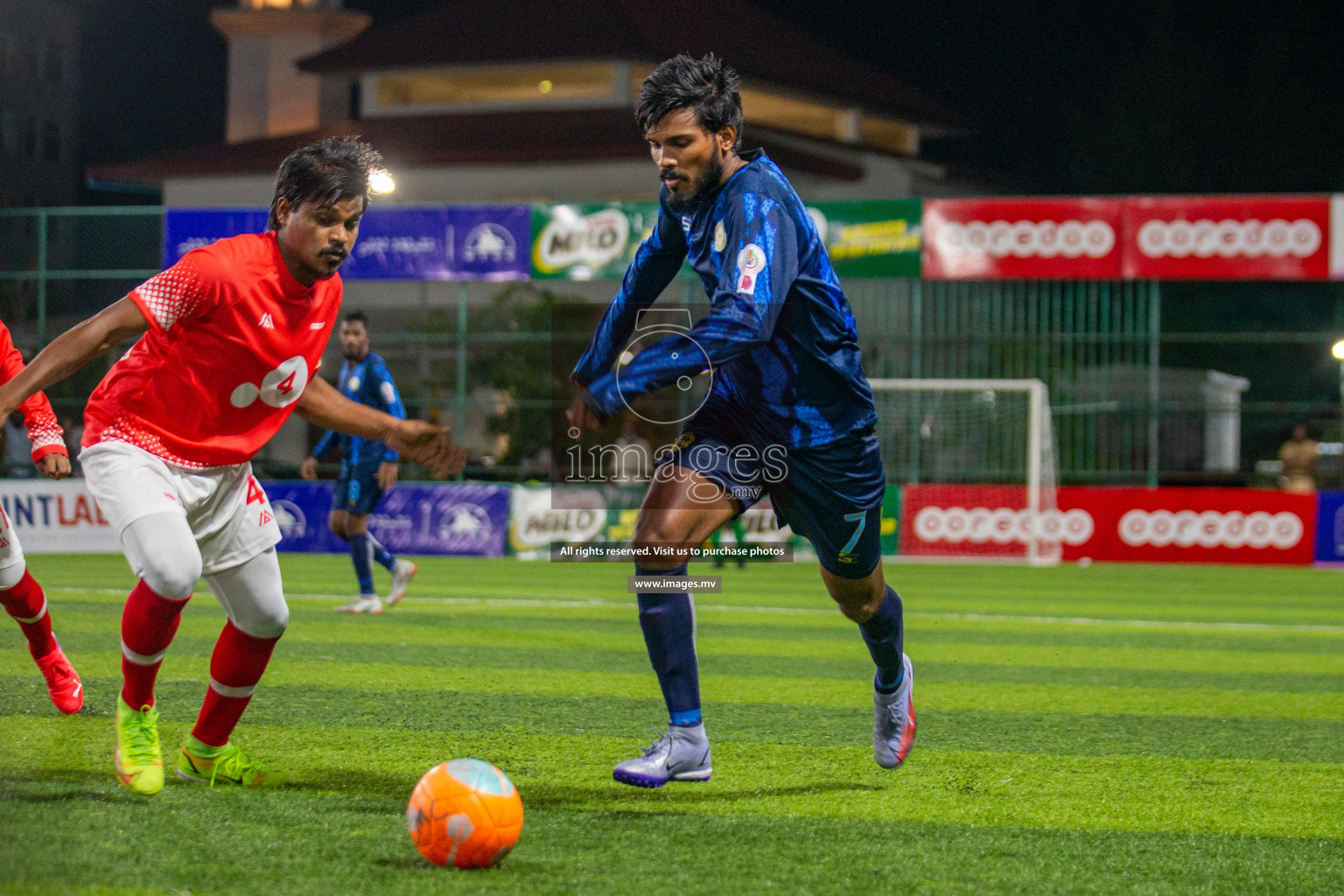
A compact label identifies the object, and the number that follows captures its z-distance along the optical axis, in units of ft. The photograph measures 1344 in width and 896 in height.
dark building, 214.28
